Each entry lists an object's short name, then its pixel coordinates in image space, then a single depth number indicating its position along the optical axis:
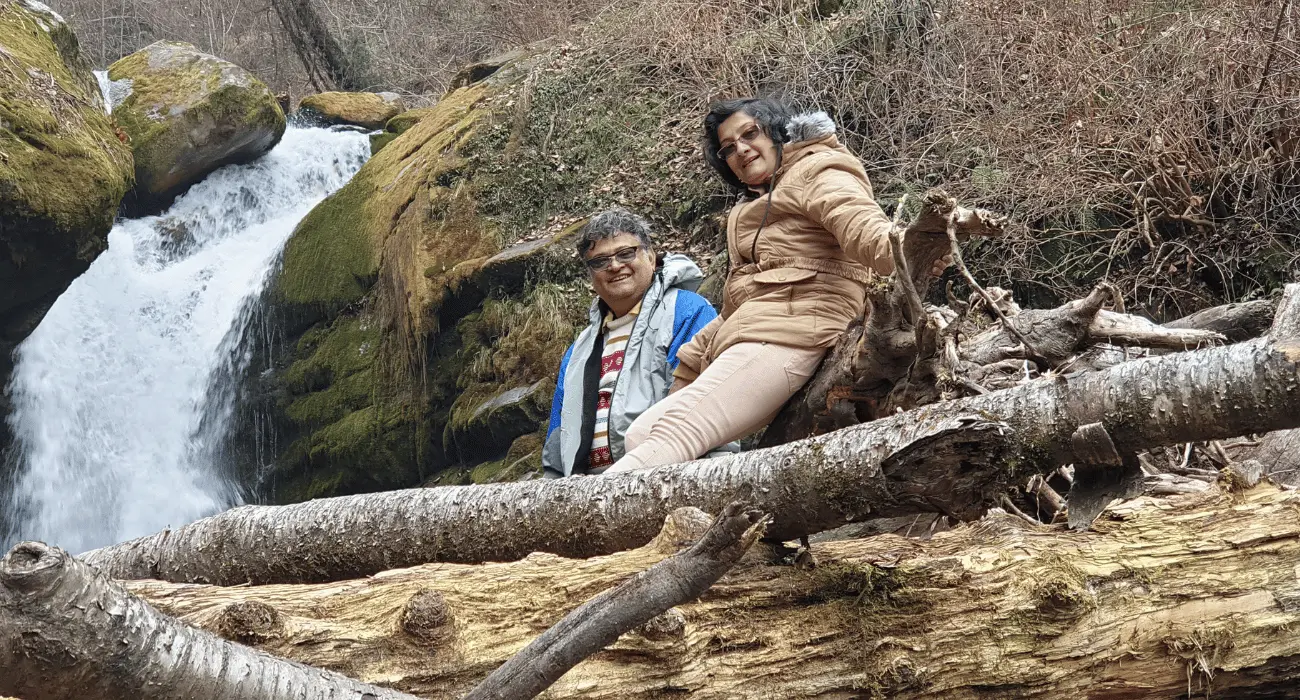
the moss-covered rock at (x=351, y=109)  15.12
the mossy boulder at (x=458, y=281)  8.13
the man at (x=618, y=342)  4.38
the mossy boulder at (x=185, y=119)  13.05
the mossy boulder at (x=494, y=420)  7.68
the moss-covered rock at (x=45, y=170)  8.69
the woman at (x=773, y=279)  3.50
